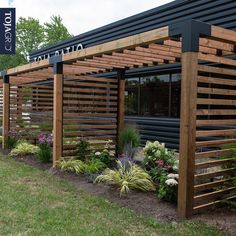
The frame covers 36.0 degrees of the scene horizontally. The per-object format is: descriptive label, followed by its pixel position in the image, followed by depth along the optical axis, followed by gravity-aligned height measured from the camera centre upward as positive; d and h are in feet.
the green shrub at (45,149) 28.94 -3.17
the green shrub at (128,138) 28.40 -2.17
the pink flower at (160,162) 20.92 -2.95
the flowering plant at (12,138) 37.27 -3.01
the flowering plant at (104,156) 26.66 -3.39
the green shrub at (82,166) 24.39 -3.85
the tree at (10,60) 141.08 +19.02
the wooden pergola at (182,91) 15.53 +1.36
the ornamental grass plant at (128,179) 19.79 -3.84
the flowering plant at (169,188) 17.11 -3.67
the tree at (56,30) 141.59 +31.22
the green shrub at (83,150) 27.68 -3.04
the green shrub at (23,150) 33.12 -3.75
